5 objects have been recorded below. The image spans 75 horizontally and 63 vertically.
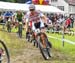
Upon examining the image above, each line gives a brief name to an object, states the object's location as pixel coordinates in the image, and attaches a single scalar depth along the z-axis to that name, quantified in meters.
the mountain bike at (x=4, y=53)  6.10
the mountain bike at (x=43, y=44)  8.37
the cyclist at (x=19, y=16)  21.20
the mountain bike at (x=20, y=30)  16.08
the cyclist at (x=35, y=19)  8.50
